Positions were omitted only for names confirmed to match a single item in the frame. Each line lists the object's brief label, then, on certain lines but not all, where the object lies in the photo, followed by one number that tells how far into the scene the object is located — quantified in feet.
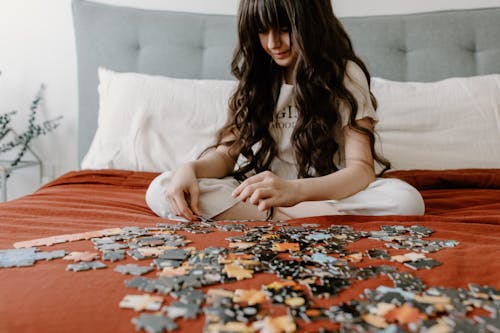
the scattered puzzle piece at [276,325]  2.15
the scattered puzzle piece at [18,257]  2.97
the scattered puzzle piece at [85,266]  2.87
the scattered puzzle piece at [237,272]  2.72
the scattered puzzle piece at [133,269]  2.80
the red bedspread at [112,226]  2.34
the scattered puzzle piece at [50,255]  3.08
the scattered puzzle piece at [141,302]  2.35
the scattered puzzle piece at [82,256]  3.03
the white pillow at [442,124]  5.80
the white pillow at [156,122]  6.18
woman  4.33
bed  2.33
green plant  8.30
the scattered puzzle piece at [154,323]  2.16
